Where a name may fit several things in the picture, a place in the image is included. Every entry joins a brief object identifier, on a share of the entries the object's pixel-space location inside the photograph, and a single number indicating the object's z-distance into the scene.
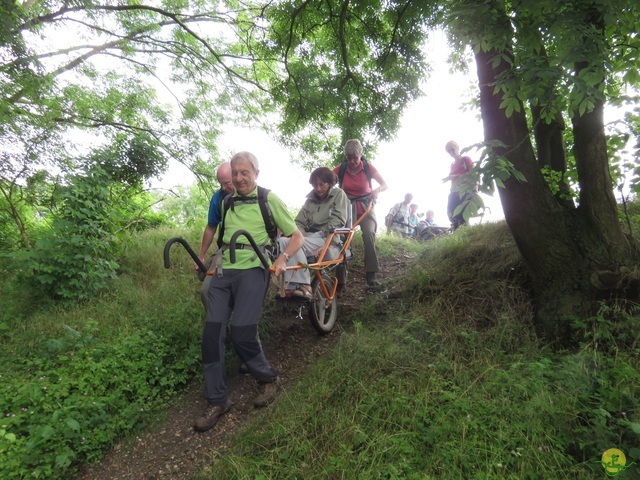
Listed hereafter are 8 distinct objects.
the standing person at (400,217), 10.30
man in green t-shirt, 3.01
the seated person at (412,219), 10.52
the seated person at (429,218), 12.79
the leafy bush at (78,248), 4.72
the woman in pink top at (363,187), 5.18
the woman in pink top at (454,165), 6.40
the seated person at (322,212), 4.24
